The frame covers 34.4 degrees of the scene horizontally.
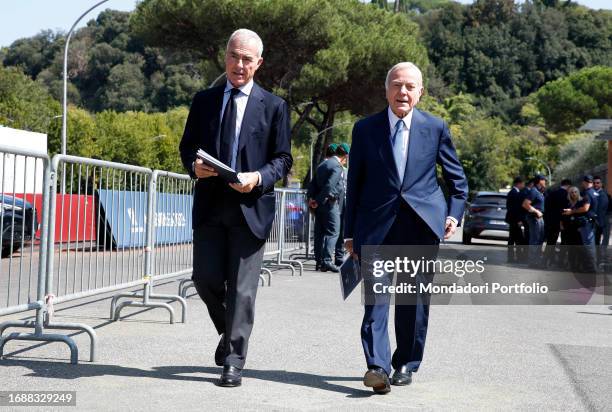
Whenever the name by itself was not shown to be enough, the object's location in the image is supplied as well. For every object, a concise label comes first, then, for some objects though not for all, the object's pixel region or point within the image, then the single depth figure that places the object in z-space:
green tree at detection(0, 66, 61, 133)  50.88
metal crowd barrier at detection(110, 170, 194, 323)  8.55
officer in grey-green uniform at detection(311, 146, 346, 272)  14.57
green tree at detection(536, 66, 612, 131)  94.12
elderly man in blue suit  5.43
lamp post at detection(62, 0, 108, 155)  31.52
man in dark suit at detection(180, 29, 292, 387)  5.52
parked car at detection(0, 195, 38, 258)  5.99
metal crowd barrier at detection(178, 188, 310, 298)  15.22
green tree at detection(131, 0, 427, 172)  34.81
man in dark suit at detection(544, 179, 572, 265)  17.11
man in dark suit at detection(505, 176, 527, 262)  18.62
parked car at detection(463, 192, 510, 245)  28.73
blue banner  8.09
